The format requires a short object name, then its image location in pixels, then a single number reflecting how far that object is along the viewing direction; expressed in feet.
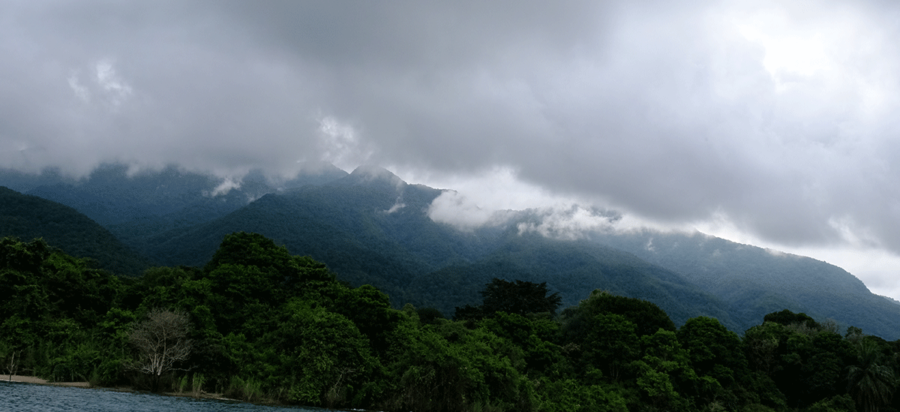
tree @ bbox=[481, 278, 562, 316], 420.36
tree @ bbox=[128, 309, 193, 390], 180.14
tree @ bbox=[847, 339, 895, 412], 232.12
